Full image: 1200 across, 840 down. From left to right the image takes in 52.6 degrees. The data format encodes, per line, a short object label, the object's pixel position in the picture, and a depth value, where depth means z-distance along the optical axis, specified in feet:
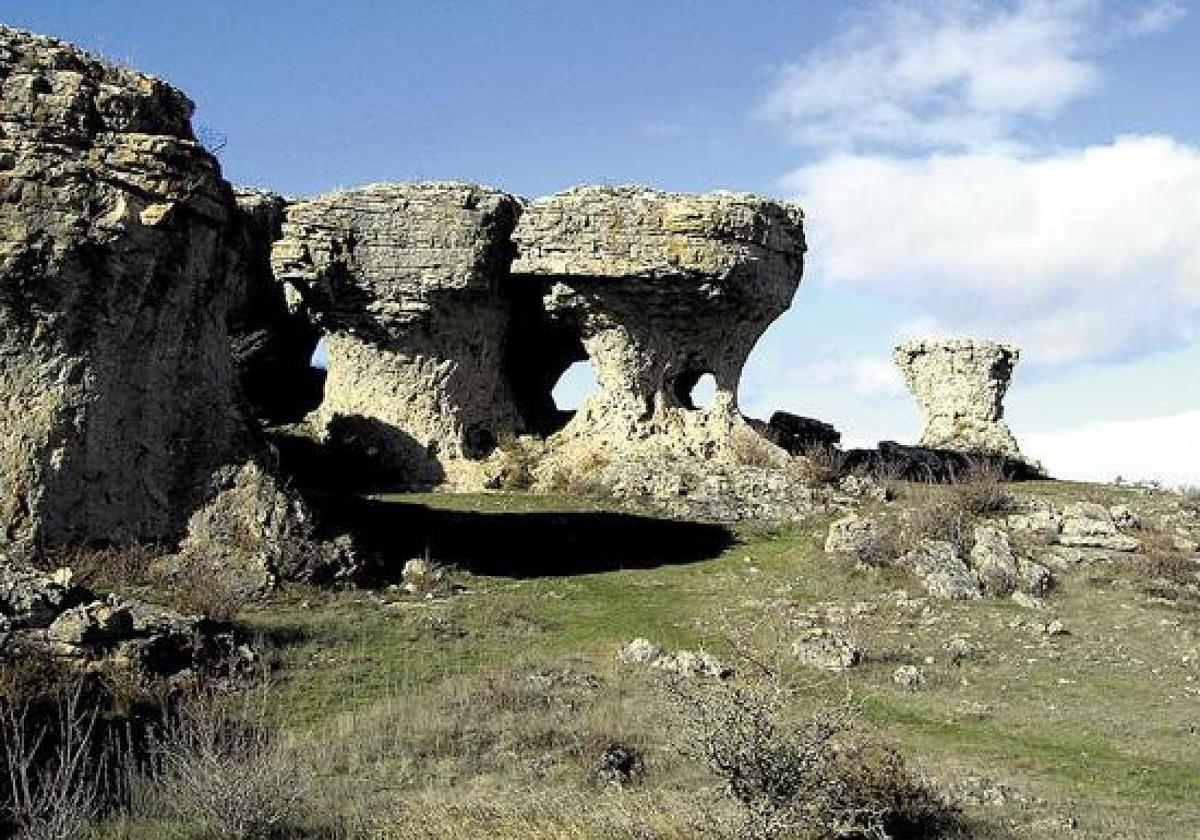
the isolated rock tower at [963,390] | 105.60
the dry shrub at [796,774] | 23.43
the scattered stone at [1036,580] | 53.36
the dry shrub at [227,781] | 22.80
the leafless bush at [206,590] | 41.42
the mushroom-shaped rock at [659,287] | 78.84
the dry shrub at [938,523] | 60.44
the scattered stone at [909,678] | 39.83
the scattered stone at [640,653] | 41.11
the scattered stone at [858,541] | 58.34
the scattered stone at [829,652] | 41.45
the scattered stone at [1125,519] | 67.78
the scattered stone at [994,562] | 53.52
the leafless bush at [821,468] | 77.48
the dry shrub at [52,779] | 20.80
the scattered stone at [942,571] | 52.60
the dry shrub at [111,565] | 44.19
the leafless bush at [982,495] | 70.13
